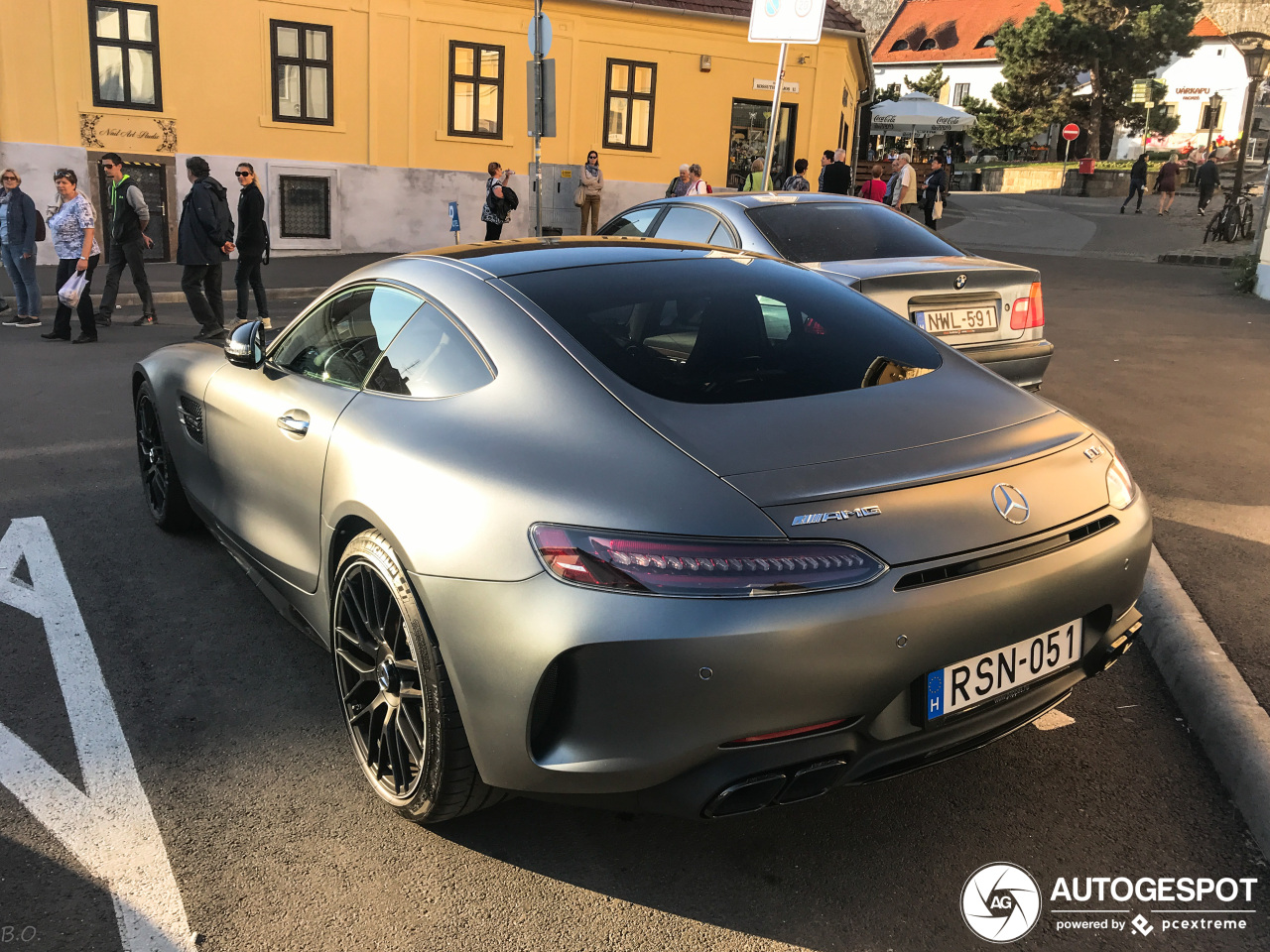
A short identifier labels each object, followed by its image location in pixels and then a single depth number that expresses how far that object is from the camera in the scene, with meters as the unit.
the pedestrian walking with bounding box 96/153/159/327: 11.66
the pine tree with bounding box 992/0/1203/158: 52.56
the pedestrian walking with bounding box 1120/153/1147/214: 34.81
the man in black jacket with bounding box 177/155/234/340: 11.12
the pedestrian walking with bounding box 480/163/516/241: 17.66
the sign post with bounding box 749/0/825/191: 11.73
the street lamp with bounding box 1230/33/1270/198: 19.06
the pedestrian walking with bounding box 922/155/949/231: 23.41
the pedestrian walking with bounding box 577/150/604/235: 21.12
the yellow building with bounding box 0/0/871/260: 18.91
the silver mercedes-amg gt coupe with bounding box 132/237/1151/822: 2.21
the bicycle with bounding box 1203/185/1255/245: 22.33
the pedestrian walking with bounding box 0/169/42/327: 11.45
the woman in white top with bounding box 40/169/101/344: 10.76
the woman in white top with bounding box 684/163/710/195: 16.23
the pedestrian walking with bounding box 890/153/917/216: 21.39
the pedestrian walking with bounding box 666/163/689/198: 16.74
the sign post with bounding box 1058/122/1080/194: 53.75
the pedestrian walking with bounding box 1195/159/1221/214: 31.84
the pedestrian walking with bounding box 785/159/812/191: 15.97
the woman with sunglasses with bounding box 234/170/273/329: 11.80
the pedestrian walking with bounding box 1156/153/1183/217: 32.84
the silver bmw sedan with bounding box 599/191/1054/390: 5.93
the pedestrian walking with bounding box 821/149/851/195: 16.86
